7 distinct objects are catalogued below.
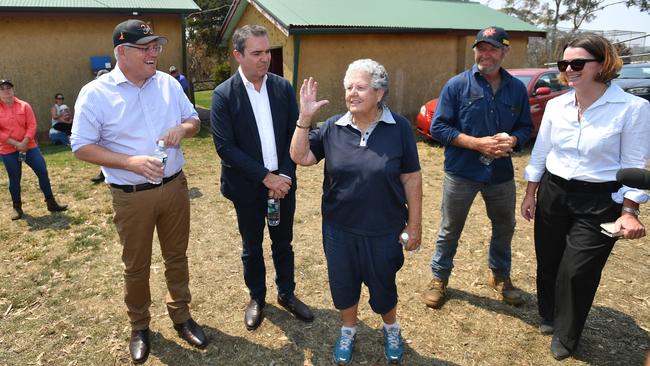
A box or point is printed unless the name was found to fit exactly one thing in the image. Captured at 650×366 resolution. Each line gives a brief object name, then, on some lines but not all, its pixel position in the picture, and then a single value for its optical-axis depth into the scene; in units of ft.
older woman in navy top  8.49
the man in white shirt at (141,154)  8.86
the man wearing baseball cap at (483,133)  10.54
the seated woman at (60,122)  32.65
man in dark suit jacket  9.87
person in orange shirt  18.40
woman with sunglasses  8.74
